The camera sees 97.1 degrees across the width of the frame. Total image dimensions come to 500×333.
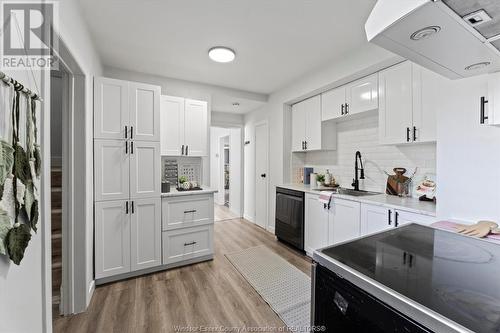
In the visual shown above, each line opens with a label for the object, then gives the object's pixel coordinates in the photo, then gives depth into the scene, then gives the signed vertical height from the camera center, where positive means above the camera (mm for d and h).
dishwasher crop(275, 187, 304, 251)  3117 -778
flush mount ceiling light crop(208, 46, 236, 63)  2498 +1290
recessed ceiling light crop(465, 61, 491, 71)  1073 +501
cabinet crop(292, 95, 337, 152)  3289 +566
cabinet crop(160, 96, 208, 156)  2943 +527
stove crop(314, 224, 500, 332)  557 -370
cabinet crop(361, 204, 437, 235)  1851 -472
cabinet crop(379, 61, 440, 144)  2080 +632
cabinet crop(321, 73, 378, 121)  2586 +857
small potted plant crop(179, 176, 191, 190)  2932 -260
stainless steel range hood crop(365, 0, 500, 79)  670 +482
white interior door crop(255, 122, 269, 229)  4266 -167
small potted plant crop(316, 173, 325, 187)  3418 -222
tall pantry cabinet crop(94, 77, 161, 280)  2277 -133
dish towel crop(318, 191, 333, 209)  2658 -397
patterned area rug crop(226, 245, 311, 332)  1895 -1262
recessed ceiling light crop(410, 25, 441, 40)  761 +475
